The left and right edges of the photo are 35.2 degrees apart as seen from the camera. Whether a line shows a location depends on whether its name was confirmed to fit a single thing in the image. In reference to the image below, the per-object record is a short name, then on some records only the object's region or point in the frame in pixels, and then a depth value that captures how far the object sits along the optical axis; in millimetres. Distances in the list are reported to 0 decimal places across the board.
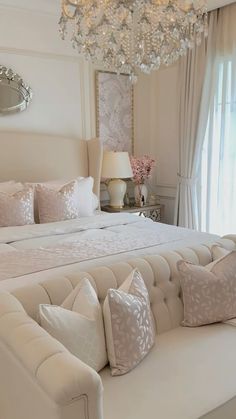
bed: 2006
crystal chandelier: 2221
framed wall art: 4340
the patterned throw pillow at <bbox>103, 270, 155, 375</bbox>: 1540
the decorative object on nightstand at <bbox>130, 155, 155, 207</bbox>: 4410
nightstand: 4232
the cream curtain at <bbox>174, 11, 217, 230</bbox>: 3906
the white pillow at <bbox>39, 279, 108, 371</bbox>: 1416
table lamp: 4098
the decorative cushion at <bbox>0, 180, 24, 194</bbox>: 3268
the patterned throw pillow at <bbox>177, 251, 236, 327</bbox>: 1942
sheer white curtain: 3709
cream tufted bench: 1048
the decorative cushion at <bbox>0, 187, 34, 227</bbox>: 3002
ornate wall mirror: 3592
